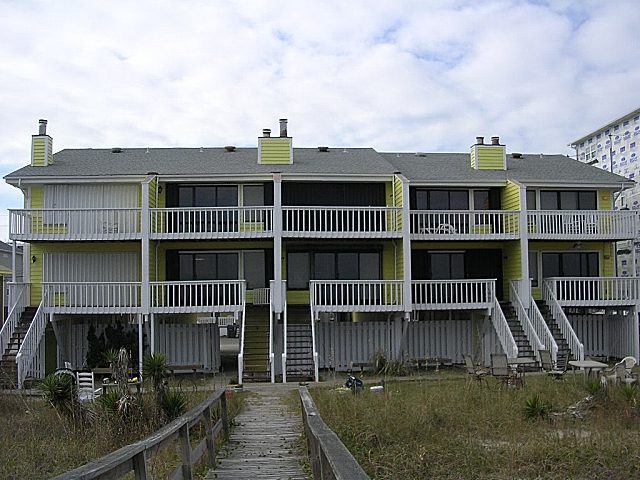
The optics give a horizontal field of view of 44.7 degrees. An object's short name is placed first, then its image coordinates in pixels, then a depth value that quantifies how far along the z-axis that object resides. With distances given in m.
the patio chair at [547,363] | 22.61
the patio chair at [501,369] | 19.55
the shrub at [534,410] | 13.62
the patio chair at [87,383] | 17.10
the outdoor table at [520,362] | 21.86
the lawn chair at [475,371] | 20.10
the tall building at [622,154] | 38.06
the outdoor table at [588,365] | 19.28
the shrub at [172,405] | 11.83
